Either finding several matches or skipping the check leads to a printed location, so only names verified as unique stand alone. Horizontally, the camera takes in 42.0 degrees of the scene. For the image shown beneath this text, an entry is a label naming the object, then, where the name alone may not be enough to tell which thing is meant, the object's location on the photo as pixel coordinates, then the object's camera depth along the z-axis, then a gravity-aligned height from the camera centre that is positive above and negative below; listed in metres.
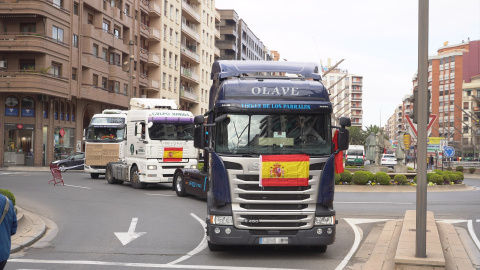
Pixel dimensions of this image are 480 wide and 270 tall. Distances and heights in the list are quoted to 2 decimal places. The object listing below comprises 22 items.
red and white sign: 13.67 +0.42
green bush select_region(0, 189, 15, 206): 13.53 -1.20
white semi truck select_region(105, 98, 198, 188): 24.23 -0.07
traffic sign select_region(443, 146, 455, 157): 41.94 -0.35
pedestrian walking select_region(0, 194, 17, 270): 5.77 -0.83
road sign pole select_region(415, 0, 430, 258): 8.92 +0.26
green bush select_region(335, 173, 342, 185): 29.04 -1.58
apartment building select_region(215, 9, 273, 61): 109.25 +19.09
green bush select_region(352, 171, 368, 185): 28.92 -1.55
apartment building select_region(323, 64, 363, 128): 190.38 +20.26
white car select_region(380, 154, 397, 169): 66.12 -1.70
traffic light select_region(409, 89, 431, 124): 9.43 +0.61
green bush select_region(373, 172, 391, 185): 29.23 -1.57
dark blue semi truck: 10.17 -0.32
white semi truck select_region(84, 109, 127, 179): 33.47 -0.03
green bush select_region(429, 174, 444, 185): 30.75 -1.63
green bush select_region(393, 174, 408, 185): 29.70 -1.61
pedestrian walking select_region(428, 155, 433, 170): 65.18 -1.72
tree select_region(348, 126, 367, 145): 129.62 +1.59
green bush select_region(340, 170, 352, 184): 29.30 -1.53
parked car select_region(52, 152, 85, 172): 44.62 -1.62
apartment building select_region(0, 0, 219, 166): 47.34 +6.39
